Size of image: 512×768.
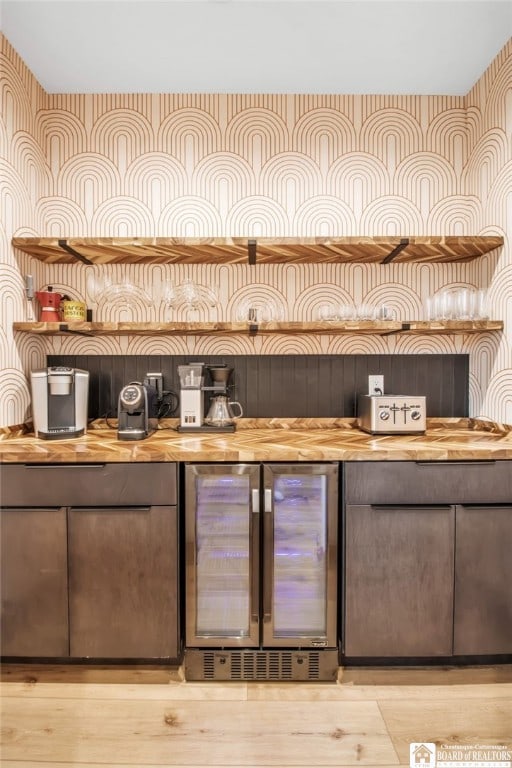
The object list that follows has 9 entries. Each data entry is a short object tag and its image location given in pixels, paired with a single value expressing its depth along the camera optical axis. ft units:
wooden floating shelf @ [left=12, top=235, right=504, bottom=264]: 6.90
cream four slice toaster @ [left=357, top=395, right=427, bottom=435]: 7.16
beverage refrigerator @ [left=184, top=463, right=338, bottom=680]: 5.97
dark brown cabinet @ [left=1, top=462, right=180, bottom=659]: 5.87
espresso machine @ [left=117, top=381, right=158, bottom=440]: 6.82
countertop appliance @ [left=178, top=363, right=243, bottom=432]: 7.38
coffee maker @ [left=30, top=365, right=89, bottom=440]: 6.73
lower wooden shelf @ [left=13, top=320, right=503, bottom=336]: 6.95
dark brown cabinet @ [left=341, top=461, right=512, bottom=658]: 5.93
